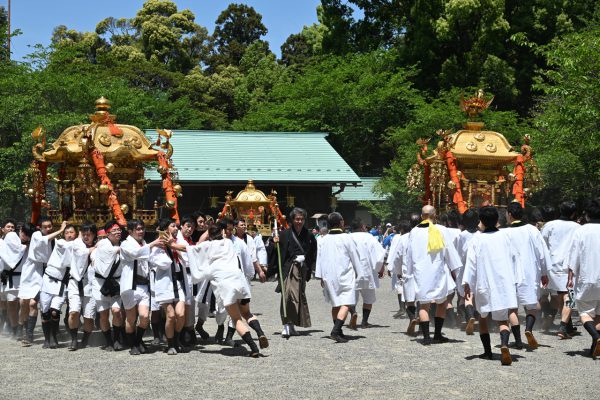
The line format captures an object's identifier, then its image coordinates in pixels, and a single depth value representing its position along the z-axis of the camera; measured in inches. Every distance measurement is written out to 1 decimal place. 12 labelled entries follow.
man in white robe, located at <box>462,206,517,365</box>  371.2
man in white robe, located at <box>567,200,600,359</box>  382.3
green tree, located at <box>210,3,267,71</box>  2353.6
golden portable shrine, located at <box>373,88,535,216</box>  1284.4
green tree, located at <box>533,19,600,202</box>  637.9
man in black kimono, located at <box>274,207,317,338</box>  473.4
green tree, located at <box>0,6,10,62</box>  1169.0
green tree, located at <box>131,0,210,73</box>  2106.3
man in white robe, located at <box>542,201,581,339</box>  466.9
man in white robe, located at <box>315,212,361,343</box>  467.2
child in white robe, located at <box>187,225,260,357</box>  396.2
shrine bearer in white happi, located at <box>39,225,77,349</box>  443.5
